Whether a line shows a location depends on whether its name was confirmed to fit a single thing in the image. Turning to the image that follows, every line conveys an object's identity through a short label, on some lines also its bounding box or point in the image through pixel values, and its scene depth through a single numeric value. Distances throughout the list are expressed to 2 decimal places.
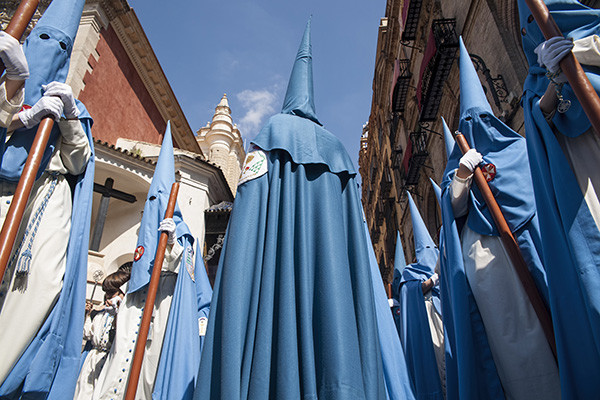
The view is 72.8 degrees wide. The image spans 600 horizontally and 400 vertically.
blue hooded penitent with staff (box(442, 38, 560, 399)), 2.60
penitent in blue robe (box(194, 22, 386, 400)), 1.65
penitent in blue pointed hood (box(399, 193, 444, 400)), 4.60
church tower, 25.16
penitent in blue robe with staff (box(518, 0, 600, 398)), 1.97
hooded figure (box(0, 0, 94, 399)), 2.32
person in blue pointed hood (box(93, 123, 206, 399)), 4.02
